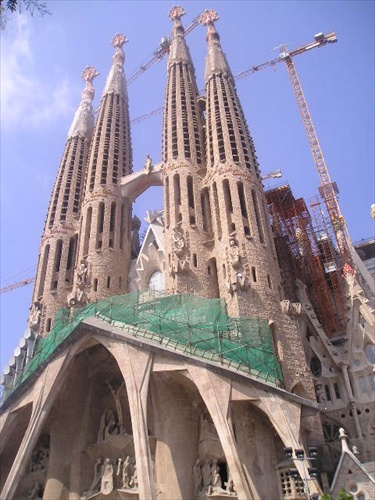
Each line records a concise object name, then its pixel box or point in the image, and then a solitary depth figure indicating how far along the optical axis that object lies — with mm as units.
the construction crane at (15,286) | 54250
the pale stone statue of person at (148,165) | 30638
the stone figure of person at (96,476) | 20062
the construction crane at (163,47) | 42094
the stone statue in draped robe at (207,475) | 18062
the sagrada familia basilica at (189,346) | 17797
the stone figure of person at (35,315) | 25412
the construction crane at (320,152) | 32700
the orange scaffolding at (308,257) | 28422
